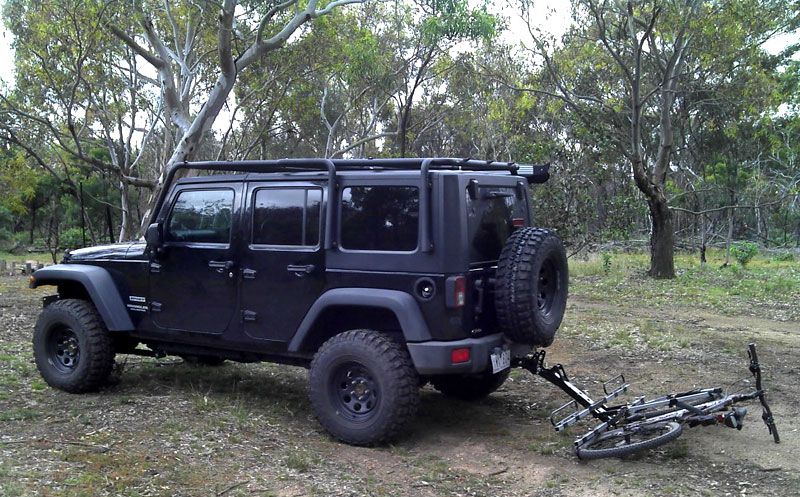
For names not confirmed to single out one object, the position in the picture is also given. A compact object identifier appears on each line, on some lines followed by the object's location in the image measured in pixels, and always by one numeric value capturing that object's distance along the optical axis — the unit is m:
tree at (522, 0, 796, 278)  16.00
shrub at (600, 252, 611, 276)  19.05
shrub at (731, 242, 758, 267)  20.92
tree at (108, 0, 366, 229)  13.38
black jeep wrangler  5.62
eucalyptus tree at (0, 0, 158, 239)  14.99
